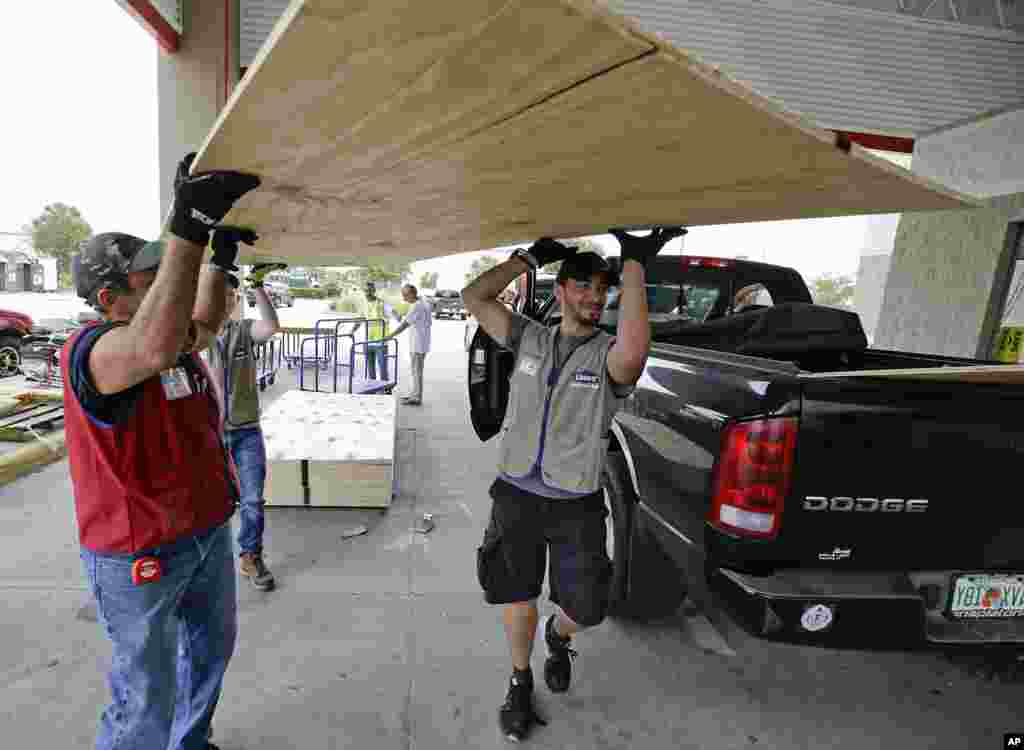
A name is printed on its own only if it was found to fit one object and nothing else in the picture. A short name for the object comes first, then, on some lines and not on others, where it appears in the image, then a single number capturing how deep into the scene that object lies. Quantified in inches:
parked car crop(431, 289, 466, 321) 1093.8
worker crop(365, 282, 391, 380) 327.6
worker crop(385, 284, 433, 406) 323.9
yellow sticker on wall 270.8
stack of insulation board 162.7
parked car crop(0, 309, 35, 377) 369.7
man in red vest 48.1
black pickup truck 67.5
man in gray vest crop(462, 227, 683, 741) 81.2
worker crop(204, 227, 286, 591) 119.9
